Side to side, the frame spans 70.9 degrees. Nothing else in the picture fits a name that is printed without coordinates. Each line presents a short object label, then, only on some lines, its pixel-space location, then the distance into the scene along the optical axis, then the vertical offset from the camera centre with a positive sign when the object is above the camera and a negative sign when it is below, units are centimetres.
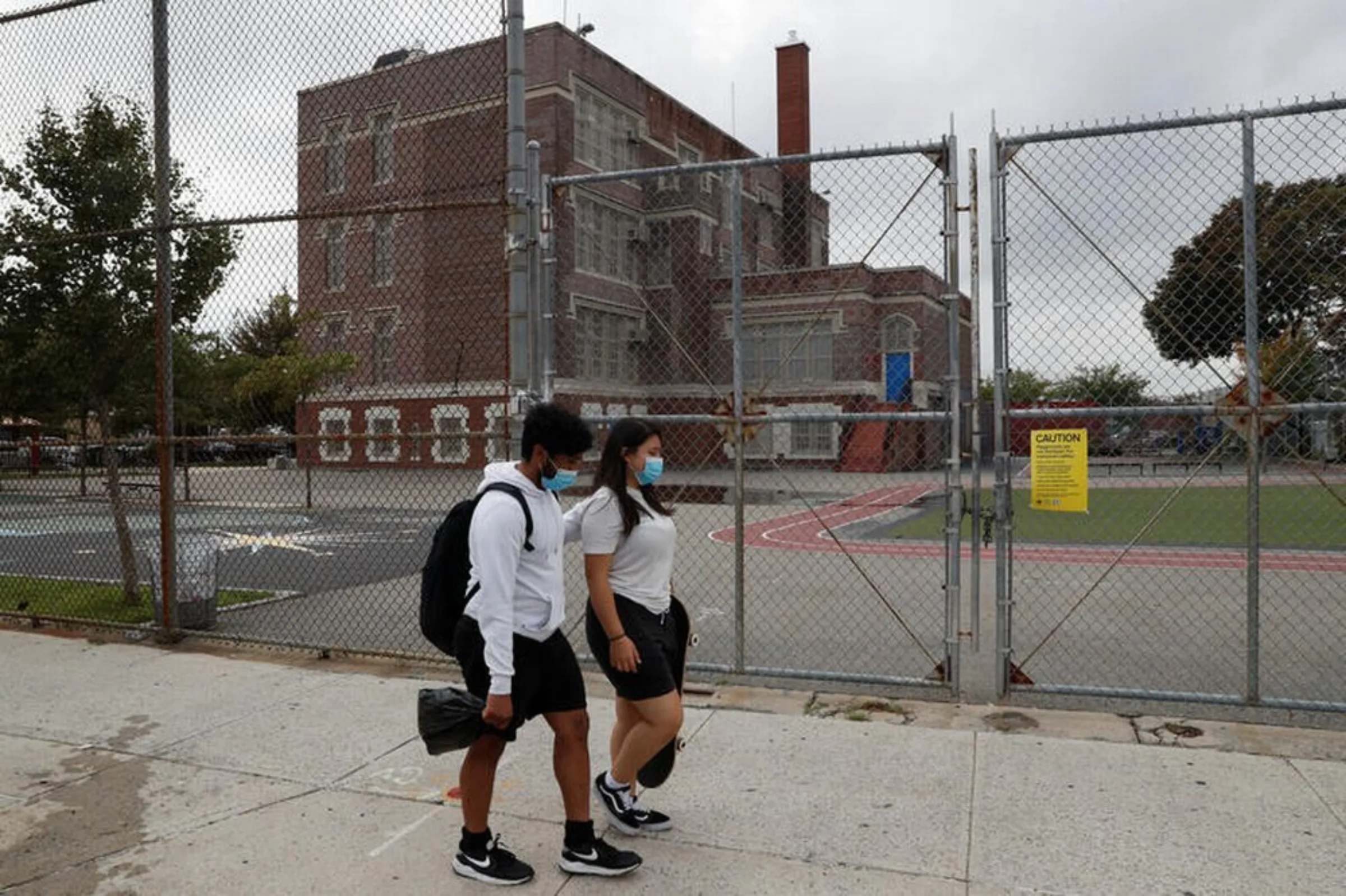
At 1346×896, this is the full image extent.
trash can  773 -117
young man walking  345 -82
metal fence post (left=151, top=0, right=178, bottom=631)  716 +116
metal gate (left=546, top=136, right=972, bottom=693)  593 +48
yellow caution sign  538 -18
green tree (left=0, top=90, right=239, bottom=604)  829 +161
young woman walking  381 -65
